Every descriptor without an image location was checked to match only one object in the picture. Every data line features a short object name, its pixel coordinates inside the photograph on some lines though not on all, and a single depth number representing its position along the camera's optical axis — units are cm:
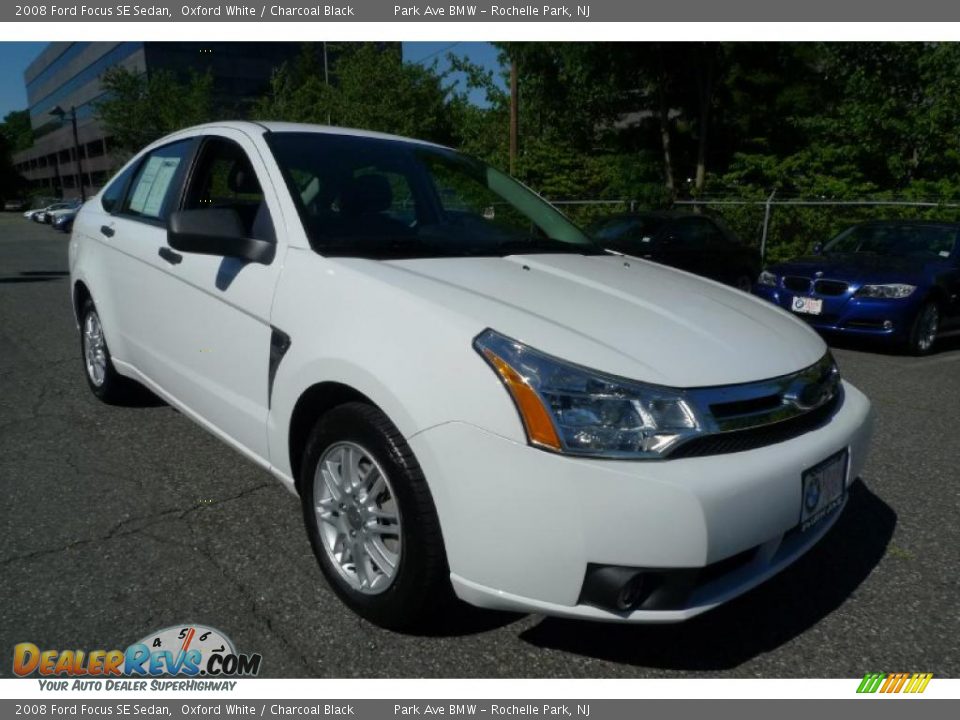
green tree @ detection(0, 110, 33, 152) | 10262
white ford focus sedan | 180
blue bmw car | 700
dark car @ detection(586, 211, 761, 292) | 877
